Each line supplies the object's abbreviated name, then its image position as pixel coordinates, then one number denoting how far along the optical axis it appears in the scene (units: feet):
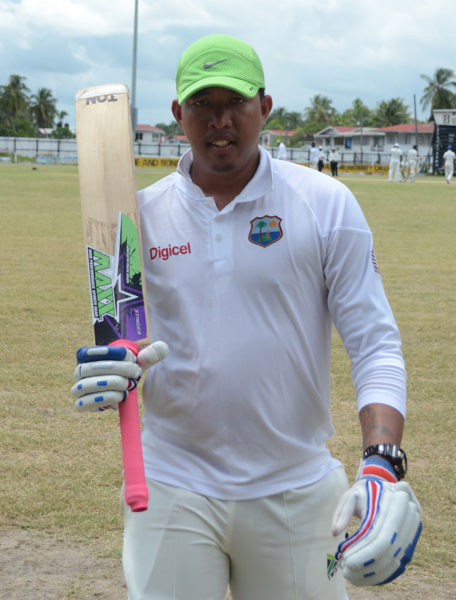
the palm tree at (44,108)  367.86
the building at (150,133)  380.58
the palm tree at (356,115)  379.55
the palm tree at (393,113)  362.33
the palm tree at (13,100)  328.70
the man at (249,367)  7.84
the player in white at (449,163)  129.59
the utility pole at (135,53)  143.74
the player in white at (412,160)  131.03
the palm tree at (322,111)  391.45
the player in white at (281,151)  134.32
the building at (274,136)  365.40
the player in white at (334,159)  128.08
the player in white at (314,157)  136.18
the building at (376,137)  290.56
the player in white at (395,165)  128.14
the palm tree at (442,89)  304.30
